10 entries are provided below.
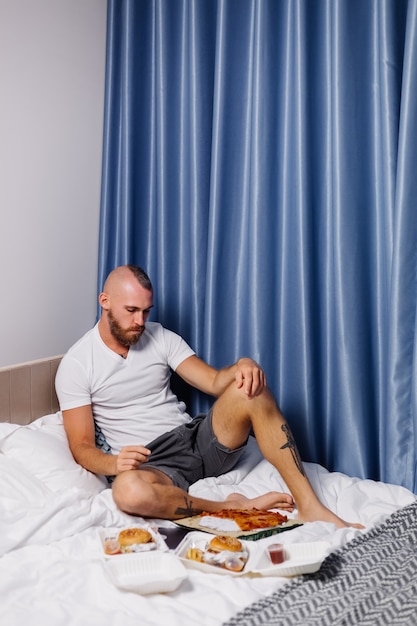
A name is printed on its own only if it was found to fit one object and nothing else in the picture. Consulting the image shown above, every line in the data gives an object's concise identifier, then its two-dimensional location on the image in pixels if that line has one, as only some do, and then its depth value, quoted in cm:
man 206
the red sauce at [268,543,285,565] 153
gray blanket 129
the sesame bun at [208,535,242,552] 161
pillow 199
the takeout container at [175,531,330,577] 148
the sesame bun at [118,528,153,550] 160
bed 135
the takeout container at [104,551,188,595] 143
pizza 185
